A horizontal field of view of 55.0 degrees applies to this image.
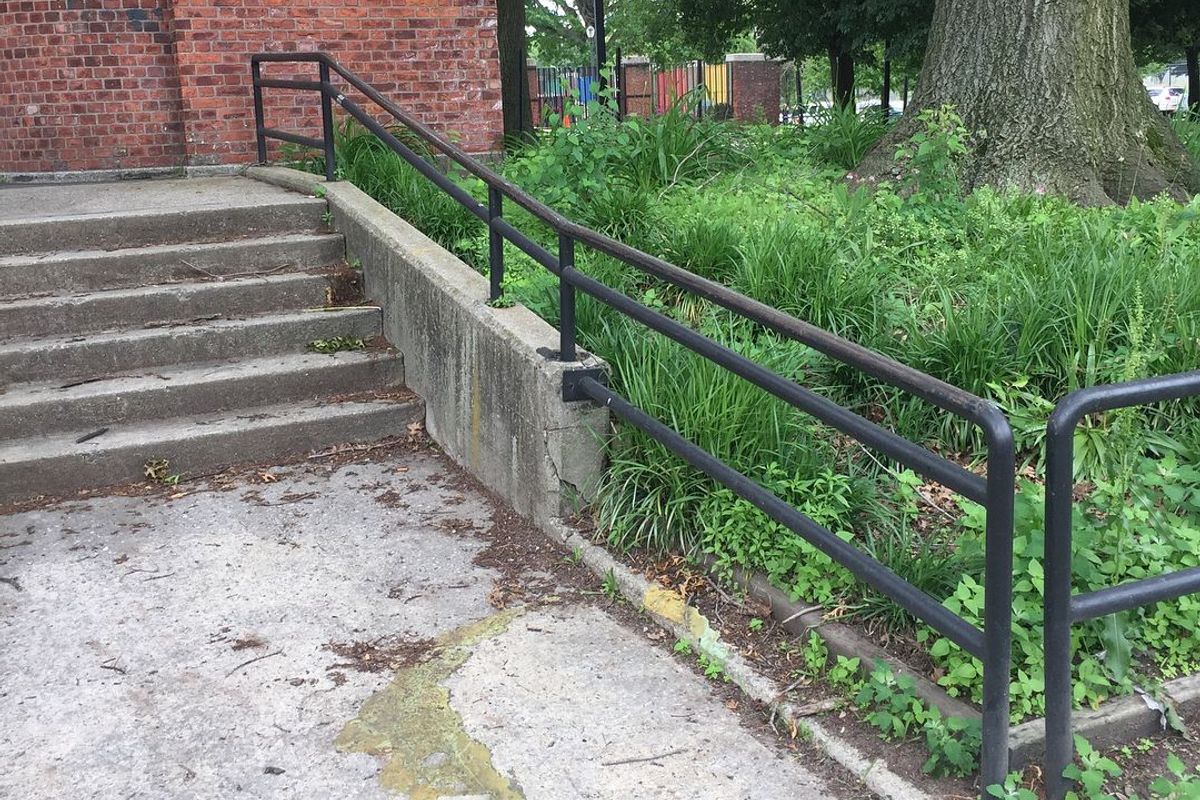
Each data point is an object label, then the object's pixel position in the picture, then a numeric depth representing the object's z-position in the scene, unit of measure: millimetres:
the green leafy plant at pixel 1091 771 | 2570
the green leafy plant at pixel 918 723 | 2797
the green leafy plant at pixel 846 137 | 7621
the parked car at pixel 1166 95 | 42241
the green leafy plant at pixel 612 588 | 3967
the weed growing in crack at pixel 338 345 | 5984
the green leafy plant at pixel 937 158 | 6074
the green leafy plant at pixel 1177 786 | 2547
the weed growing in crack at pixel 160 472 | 5086
